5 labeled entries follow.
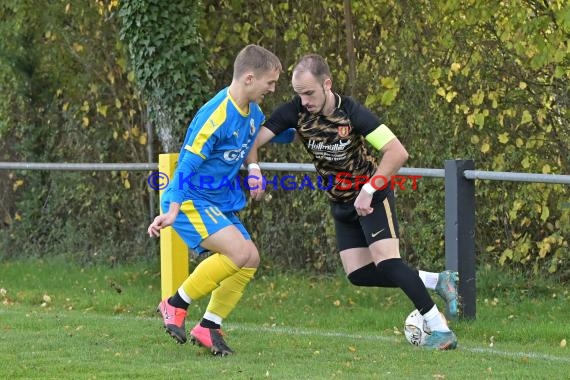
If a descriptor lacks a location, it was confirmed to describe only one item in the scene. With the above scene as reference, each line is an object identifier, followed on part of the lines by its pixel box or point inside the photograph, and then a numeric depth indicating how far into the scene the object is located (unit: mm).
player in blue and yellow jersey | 15117
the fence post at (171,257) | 19891
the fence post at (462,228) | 17891
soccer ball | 16047
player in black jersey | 15375
